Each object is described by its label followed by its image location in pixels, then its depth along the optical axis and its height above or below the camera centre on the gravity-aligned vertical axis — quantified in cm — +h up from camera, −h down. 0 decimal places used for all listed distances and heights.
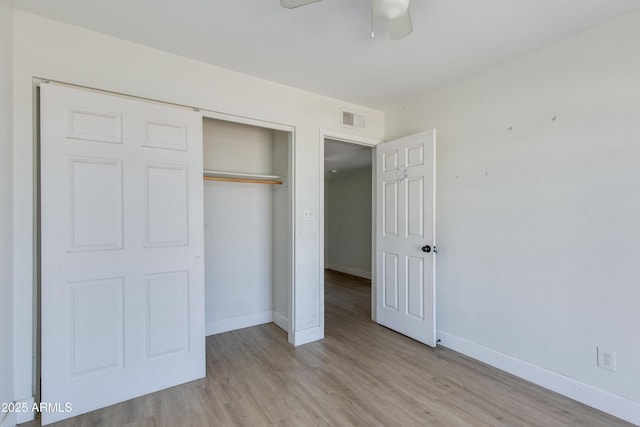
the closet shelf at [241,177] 307 +40
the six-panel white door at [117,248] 193 -23
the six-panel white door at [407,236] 297 -24
